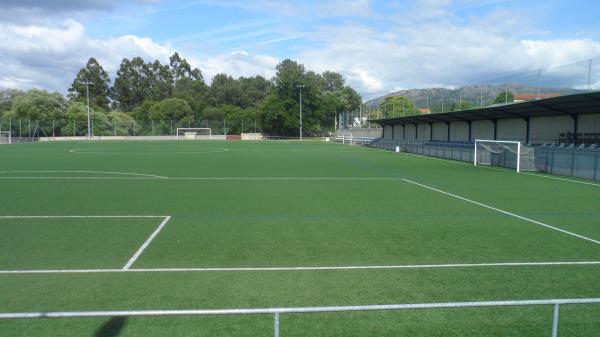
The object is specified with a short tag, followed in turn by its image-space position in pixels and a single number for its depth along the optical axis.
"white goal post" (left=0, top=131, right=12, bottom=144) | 66.63
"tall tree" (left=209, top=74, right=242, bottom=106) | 132.75
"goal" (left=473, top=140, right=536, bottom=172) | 25.77
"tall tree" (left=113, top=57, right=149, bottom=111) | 135.38
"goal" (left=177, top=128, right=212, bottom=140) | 89.12
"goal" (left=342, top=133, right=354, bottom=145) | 68.85
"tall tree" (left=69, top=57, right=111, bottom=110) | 125.46
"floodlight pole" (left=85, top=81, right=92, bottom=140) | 77.75
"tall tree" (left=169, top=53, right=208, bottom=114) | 119.29
